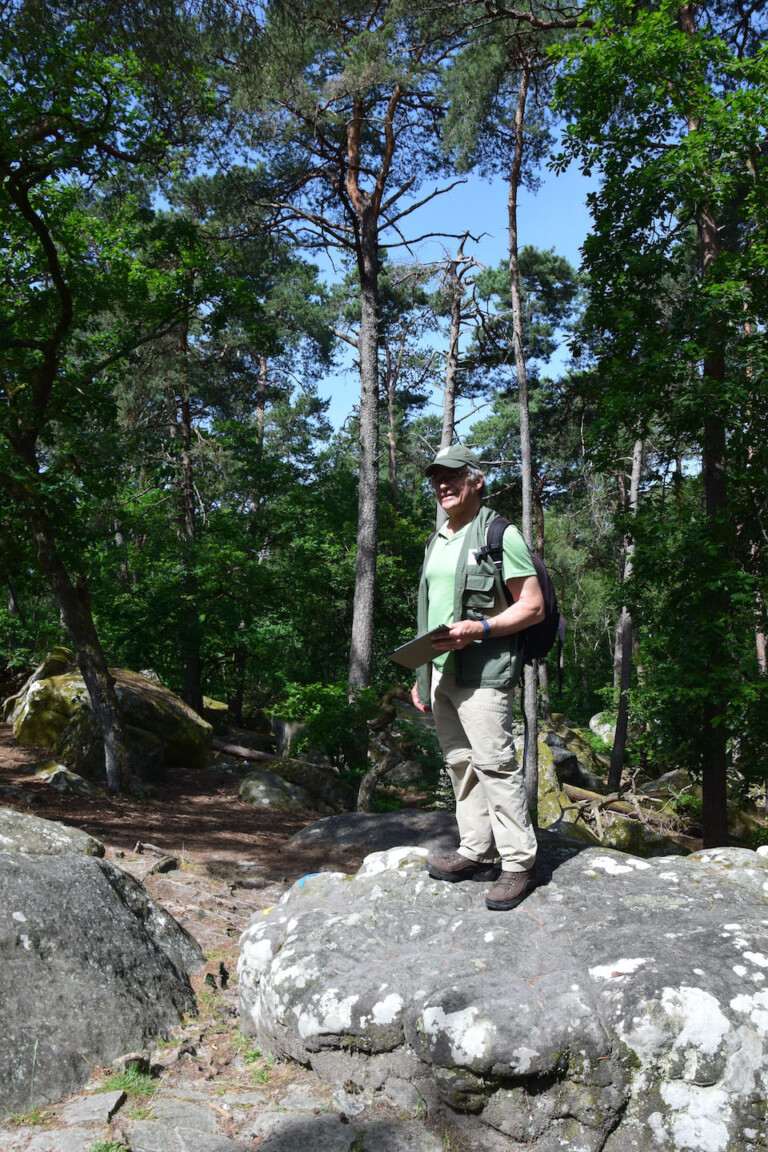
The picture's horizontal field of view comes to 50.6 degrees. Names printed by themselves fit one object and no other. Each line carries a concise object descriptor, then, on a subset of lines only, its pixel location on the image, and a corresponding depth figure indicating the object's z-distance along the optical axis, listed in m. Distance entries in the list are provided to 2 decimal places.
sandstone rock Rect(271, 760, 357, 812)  12.16
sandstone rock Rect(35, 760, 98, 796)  9.80
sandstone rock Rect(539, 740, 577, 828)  13.96
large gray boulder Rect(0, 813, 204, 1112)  2.95
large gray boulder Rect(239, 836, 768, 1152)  2.59
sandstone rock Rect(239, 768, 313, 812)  11.51
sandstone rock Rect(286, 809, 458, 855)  7.09
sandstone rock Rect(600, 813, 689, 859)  11.94
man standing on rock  3.58
